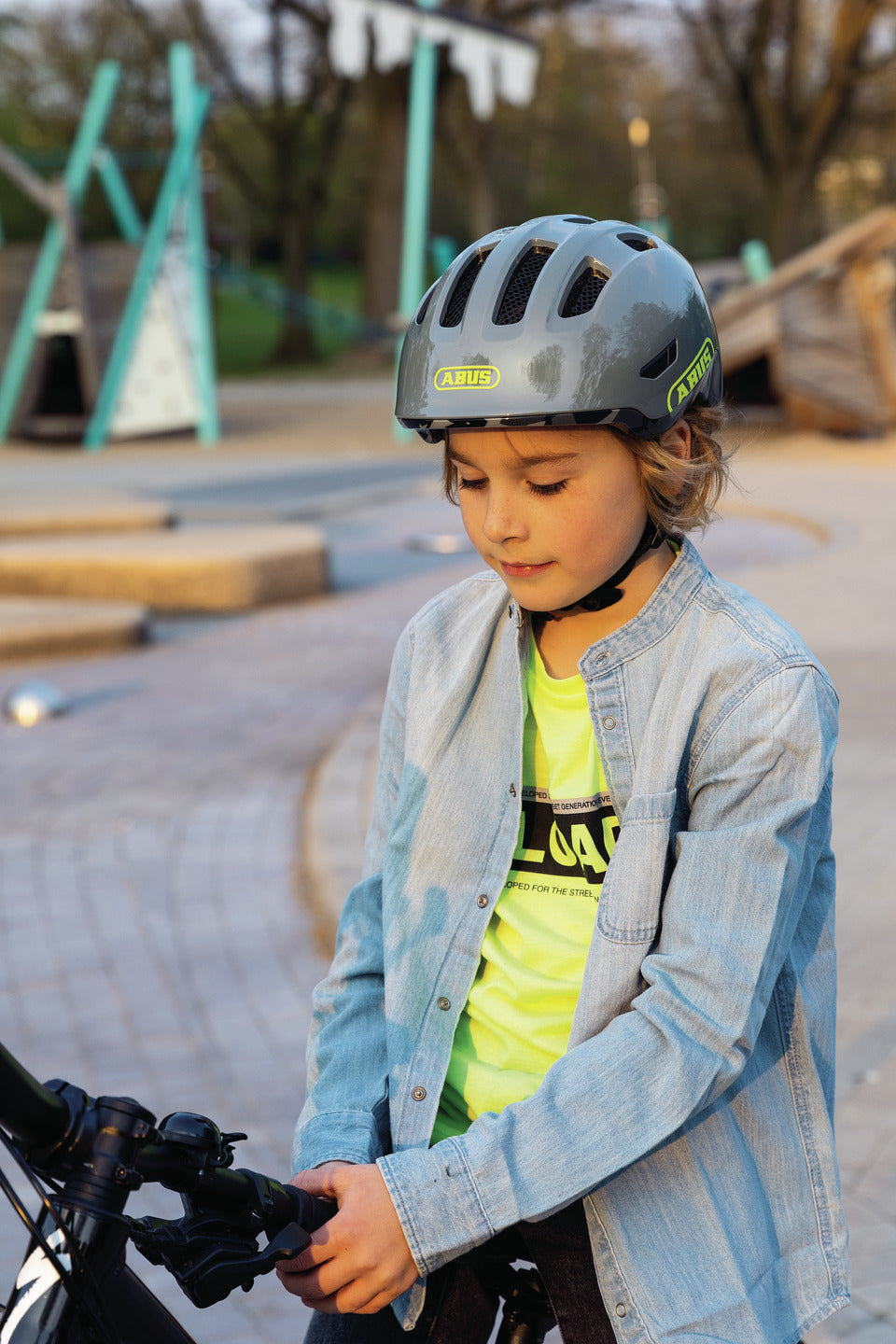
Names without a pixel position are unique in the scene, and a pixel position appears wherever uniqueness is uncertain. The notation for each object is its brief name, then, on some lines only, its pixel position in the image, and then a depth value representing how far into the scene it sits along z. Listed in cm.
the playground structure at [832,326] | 1716
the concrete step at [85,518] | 1138
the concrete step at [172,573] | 990
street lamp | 1828
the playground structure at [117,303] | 1791
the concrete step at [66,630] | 859
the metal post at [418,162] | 1864
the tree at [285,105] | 3581
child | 144
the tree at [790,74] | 2986
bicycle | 119
